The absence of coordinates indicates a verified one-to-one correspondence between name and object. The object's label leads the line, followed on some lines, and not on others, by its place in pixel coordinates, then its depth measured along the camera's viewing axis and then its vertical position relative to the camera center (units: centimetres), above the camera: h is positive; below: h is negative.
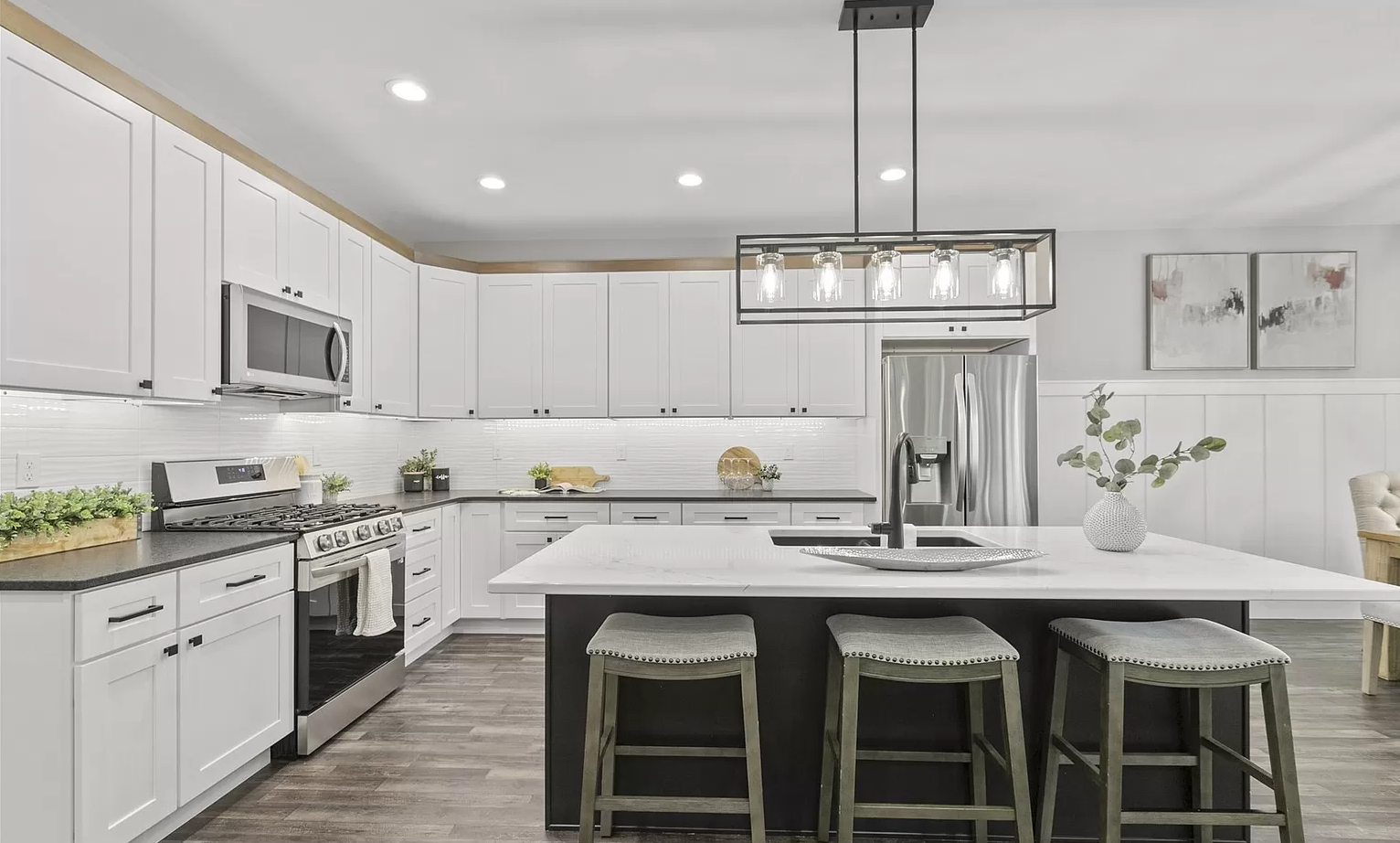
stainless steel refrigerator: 460 -9
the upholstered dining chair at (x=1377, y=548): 361 -62
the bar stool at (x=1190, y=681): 190 -66
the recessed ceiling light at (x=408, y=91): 299 +140
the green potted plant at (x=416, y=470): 507 -30
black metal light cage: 231 +60
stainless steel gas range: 292 -56
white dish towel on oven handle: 326 -77
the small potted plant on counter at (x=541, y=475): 507 -33
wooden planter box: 219 -37
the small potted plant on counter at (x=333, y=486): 408 -33
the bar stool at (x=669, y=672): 195 -65
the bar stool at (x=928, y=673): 192 -64
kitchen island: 228 -88
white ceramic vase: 244 -32
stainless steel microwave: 299 +35
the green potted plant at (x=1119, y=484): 240 -18
